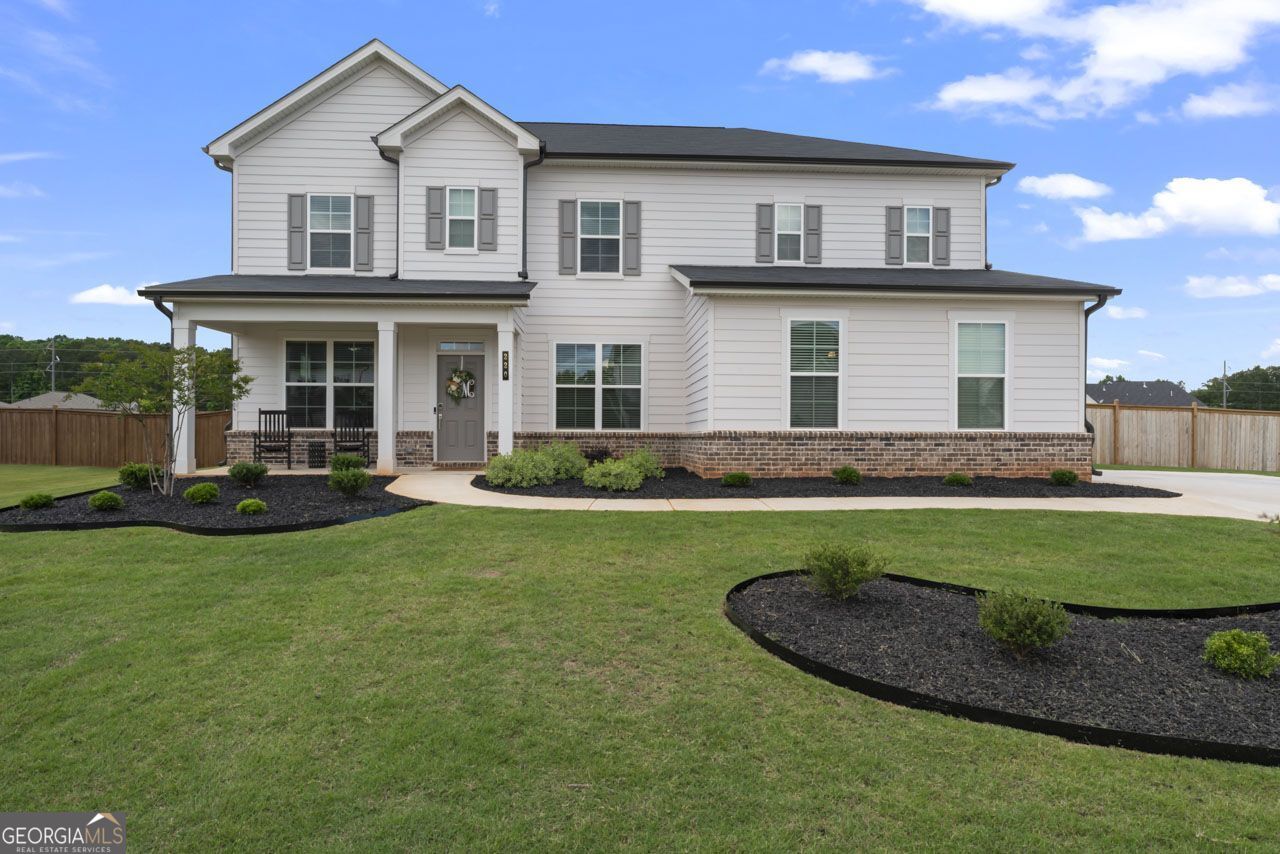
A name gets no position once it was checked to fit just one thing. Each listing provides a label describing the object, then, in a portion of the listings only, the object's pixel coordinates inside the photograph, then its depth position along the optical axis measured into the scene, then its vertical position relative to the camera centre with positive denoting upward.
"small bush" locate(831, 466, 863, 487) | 11.18 -0.89
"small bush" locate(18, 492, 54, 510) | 8.86 -1.10
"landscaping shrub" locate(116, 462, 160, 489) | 10.34 -0.85
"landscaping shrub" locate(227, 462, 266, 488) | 10.09 -0.81
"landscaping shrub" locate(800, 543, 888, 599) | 5.05 -1.12
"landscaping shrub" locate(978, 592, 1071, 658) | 4.04 -1.23
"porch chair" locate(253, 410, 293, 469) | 13.13 -0.30
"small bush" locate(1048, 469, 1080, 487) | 11.39 -0.92
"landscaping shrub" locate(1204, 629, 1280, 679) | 3.96 -1.40
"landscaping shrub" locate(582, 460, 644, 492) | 10.63 -0.89
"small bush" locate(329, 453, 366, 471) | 10.55 -0.67
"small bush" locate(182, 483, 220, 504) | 9.02 -1.01
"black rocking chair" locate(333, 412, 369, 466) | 13.34 -0.32
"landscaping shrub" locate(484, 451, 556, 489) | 10.90 -0.81
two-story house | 12.20 +2.93
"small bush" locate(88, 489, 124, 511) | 8.63 -1.06
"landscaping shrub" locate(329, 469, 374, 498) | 9.18 -0.83
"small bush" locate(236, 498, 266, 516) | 8.32 -1.09
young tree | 9.59 +0.55
